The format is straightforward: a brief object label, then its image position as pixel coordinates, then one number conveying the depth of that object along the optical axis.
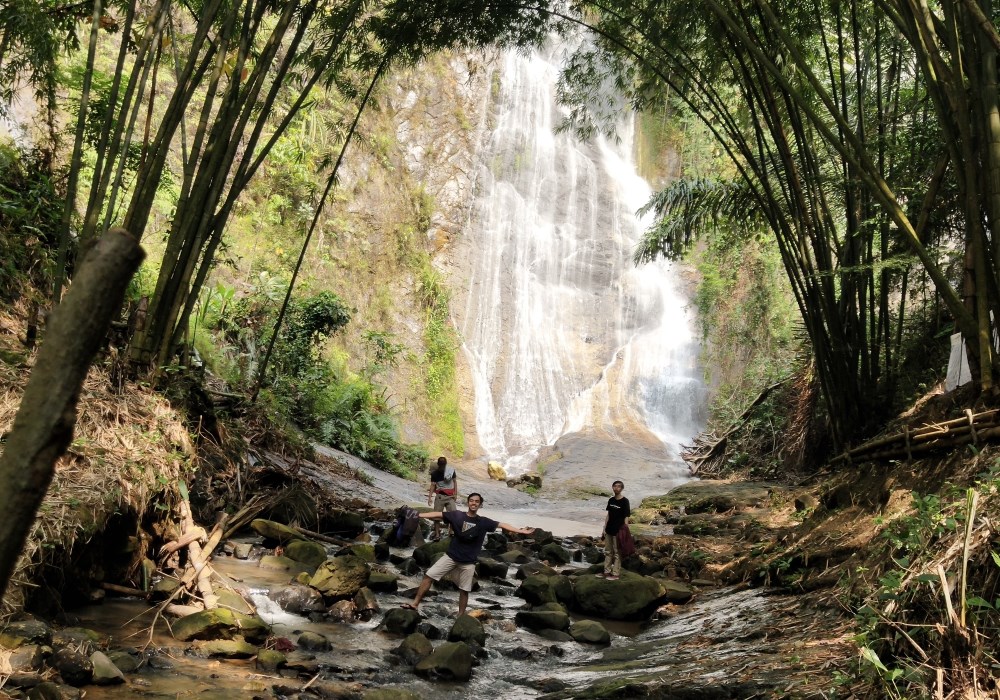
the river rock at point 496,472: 16.22
